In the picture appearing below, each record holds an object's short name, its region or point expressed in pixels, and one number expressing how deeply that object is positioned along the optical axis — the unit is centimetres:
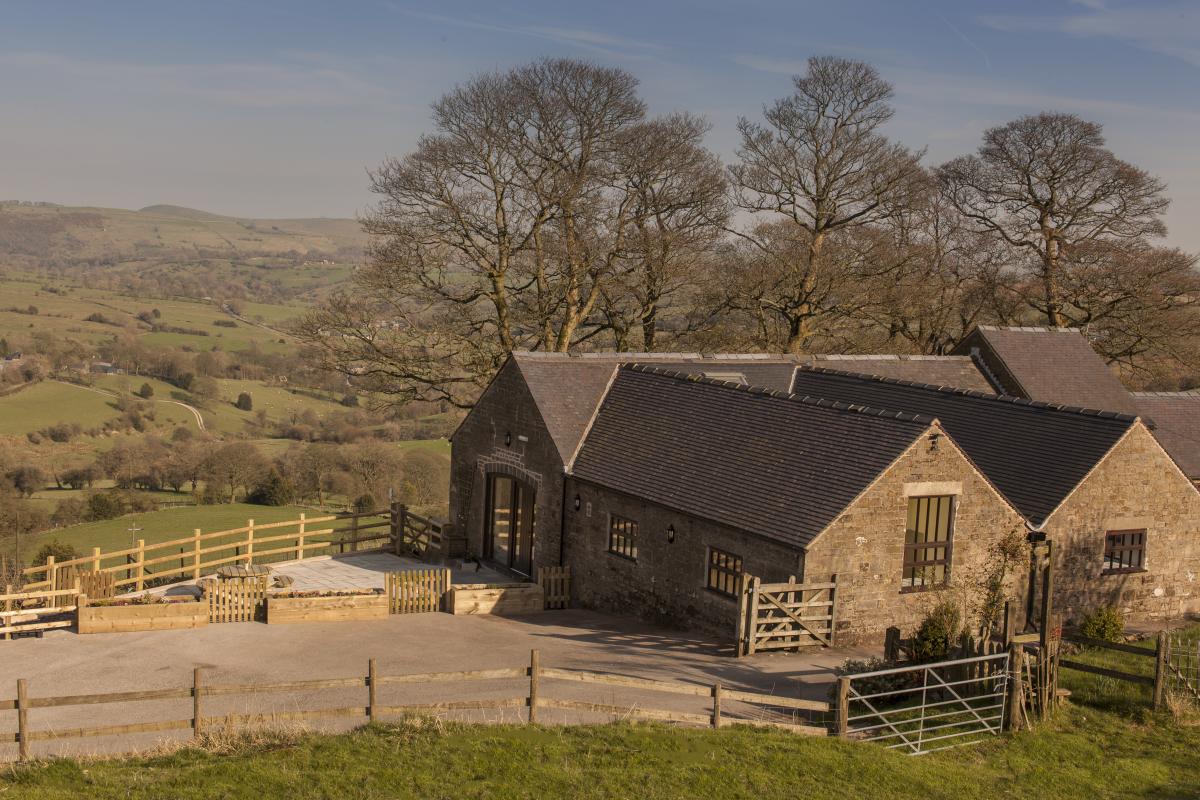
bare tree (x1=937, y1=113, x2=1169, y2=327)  4253
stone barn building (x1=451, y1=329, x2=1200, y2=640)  1975
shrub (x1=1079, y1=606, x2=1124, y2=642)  1997
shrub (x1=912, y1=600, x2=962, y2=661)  1680
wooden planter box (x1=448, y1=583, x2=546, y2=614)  2289
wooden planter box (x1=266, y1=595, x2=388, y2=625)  2153
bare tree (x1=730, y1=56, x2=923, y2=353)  3978
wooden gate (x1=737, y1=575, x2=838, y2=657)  1862
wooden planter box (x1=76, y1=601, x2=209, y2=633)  2005
